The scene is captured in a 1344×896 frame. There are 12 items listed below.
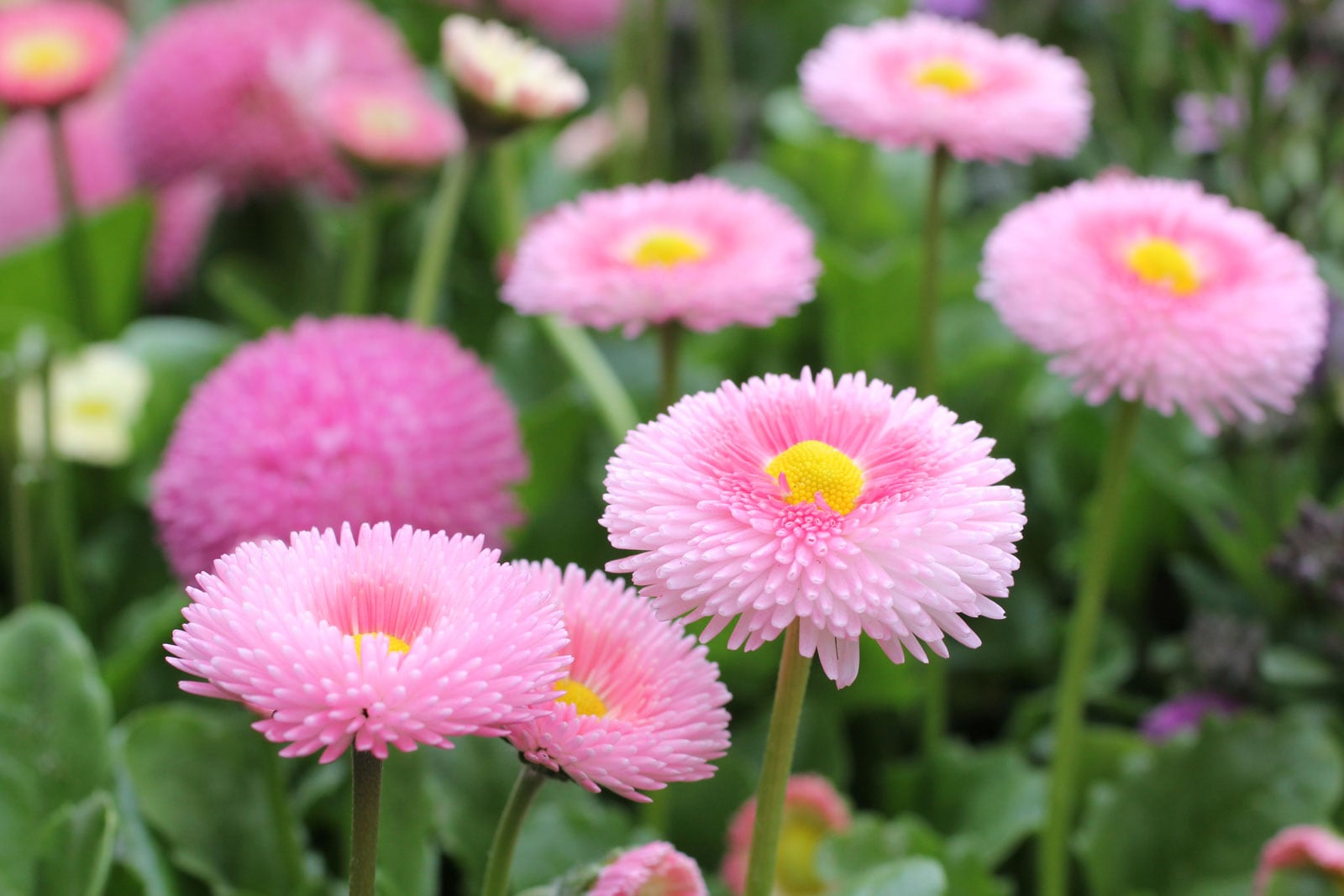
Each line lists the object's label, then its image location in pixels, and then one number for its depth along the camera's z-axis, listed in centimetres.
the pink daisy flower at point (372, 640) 52
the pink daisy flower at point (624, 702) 54
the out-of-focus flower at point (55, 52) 83
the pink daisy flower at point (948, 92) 67
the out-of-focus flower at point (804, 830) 69
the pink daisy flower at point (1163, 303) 62
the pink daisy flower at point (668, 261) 65
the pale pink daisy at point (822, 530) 53
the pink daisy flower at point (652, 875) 56
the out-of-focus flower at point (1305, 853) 61
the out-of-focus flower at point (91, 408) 89
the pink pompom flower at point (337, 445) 64
